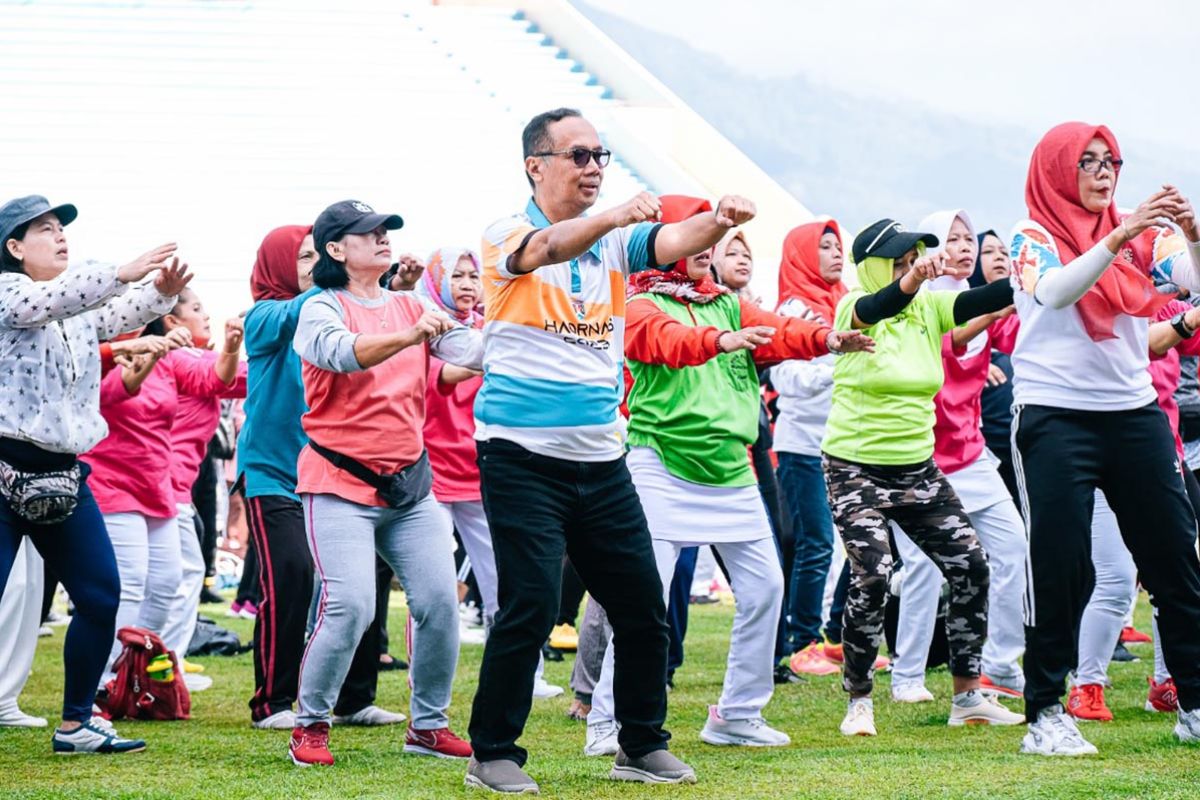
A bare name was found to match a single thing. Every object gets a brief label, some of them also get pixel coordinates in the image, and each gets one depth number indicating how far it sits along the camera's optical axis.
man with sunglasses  10.67
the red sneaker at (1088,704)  13.89
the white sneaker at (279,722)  14.33
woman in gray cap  12.30
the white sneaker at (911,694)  15.53
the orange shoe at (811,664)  18.63
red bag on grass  15.21
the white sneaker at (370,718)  14.67
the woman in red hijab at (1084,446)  11.64
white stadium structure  51.01
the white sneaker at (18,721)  14.68
